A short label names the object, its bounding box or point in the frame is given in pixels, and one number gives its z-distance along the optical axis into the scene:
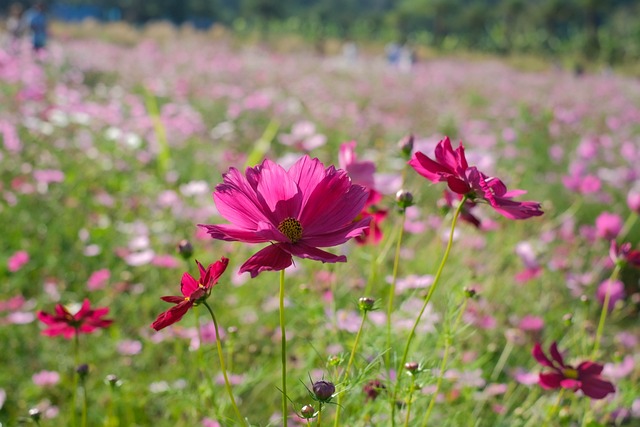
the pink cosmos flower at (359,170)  0.97
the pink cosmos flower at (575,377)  0.88
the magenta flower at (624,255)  0.97
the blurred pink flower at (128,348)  1.59
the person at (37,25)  6.42
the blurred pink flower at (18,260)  1.87
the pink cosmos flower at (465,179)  0.67
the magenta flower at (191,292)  0.59
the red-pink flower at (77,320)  0.93
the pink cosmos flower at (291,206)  0.60
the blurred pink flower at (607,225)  1.35
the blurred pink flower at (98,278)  1.80
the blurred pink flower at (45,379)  1.50
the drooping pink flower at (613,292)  1.67
